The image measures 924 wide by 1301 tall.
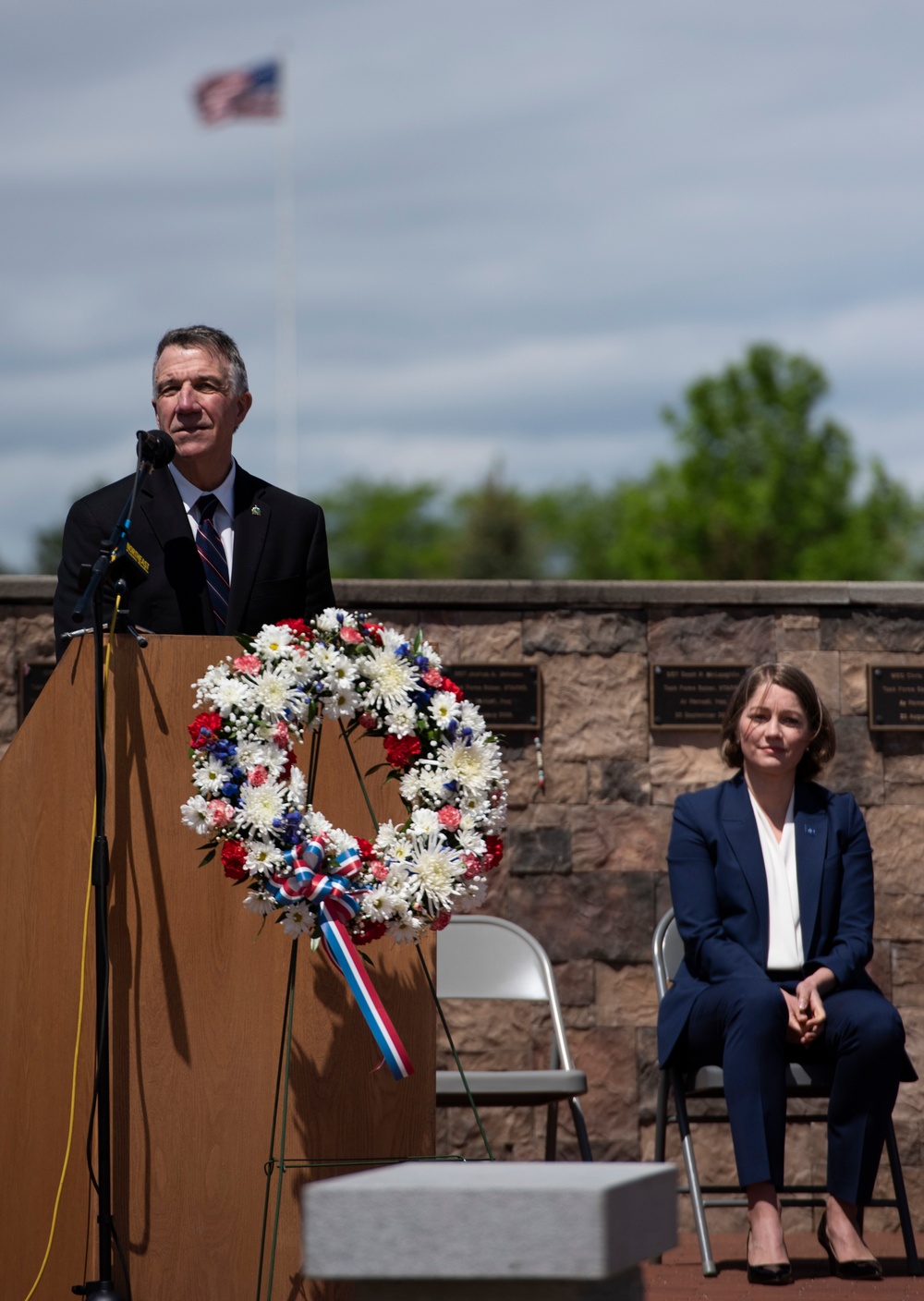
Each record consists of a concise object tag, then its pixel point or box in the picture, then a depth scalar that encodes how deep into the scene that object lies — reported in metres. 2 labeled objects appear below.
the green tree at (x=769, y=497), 71.81
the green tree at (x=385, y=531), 108.31
